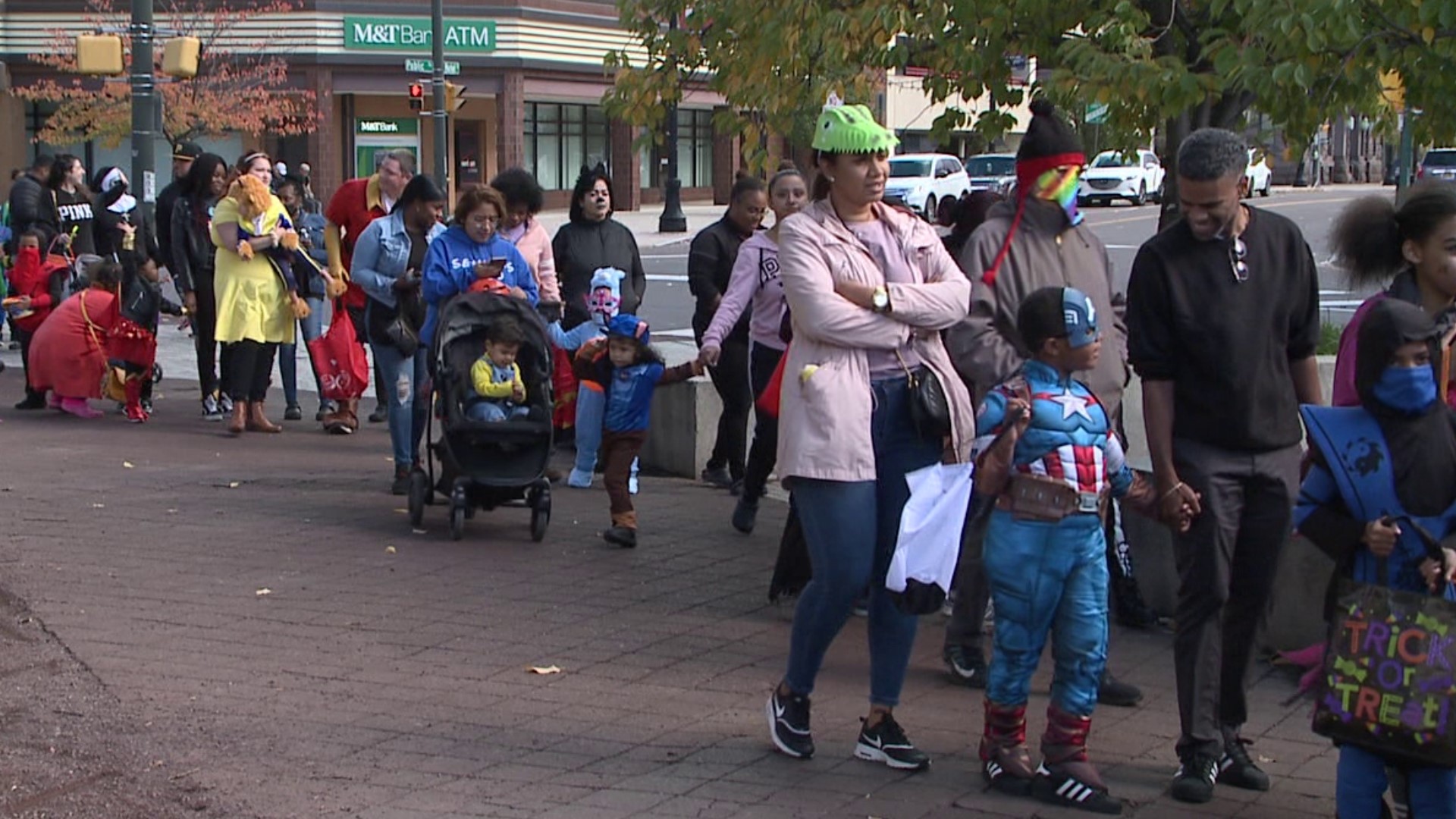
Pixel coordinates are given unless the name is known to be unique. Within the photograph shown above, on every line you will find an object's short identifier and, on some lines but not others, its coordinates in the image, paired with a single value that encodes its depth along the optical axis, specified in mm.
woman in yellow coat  12492
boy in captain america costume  5355
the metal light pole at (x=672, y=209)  41750
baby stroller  9219
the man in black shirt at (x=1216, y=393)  5426
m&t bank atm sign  44875
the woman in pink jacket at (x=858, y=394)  5625
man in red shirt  11609
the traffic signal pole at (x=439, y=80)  29609
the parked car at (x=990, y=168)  47625
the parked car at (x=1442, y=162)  47031
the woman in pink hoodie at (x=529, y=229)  10336
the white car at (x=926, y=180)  43438
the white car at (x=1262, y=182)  53312
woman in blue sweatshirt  9531
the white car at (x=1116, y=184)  50469
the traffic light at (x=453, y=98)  30047
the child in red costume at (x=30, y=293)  15164
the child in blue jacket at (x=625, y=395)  9148
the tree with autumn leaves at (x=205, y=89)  39625
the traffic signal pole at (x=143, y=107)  19375
